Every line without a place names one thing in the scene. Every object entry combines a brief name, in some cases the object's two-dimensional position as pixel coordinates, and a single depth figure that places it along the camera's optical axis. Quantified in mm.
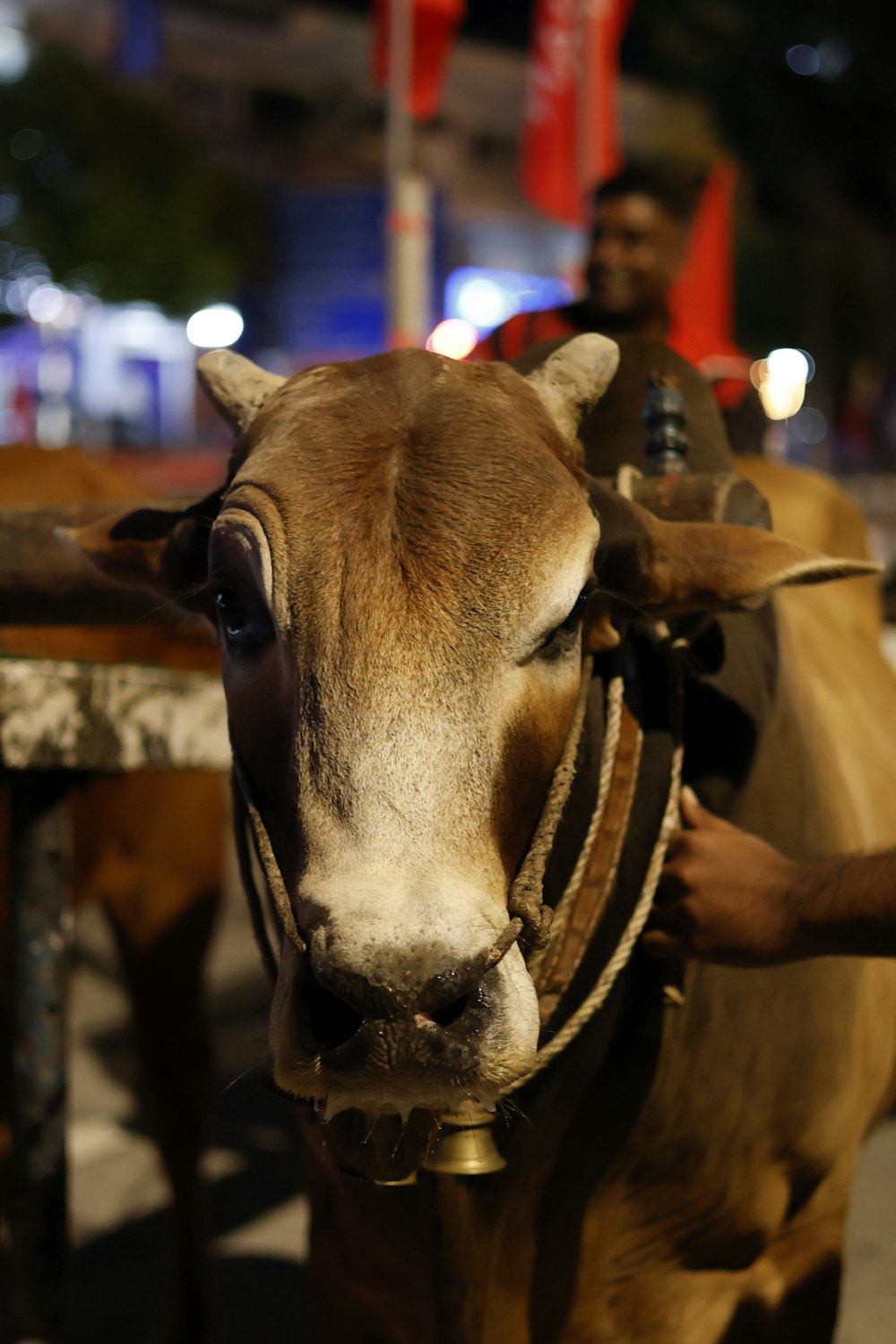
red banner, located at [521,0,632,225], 11078
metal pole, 8109
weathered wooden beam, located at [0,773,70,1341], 2518
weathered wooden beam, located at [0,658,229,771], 2396
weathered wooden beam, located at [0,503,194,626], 2473
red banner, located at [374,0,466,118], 9180
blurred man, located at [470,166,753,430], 3762
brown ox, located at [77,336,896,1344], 1362
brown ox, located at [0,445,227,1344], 3508
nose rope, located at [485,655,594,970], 1462
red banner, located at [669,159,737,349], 9172
